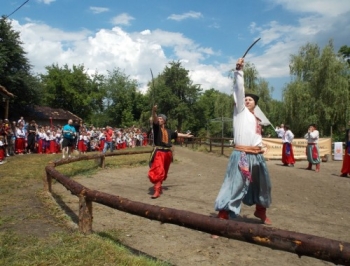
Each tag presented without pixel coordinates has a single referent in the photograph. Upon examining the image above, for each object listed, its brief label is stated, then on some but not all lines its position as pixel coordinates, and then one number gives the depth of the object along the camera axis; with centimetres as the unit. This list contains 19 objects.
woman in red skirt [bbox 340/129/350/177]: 1122
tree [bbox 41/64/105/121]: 4938
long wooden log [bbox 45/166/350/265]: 249
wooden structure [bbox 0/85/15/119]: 2074
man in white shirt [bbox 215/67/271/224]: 457
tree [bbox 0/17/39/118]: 2636
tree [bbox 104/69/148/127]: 5822
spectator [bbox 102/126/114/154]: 1771
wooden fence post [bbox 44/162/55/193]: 723
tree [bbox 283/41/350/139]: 2700
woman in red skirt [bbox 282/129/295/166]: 1452
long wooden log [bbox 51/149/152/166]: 895
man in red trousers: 716
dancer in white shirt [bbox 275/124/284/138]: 1729
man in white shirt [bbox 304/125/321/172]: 1270
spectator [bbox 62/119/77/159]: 1343
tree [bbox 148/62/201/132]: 4244
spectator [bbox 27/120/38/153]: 1808
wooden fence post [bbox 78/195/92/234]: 445
